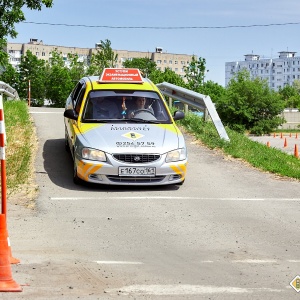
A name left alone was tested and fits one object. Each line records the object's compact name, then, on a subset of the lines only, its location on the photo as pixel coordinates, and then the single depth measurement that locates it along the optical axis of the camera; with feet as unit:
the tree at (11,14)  92.07
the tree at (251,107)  293.43
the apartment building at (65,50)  650.02
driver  41.54
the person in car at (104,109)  40.93
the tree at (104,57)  370.53
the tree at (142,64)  487.61
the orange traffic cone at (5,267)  19.61
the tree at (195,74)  348.79
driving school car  36.76
